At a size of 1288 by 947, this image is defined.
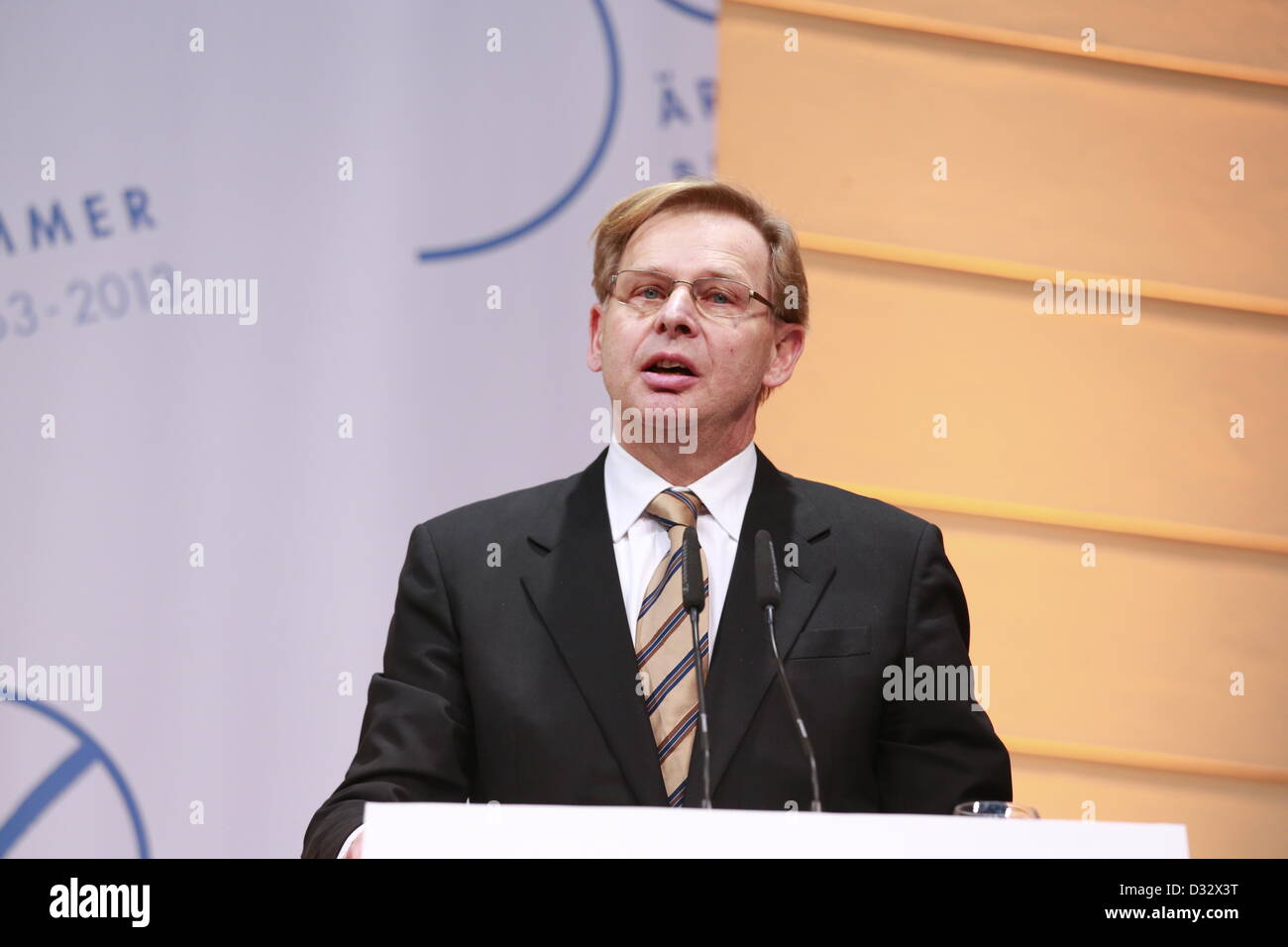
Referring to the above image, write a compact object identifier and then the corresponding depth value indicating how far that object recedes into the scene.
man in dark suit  4.68
